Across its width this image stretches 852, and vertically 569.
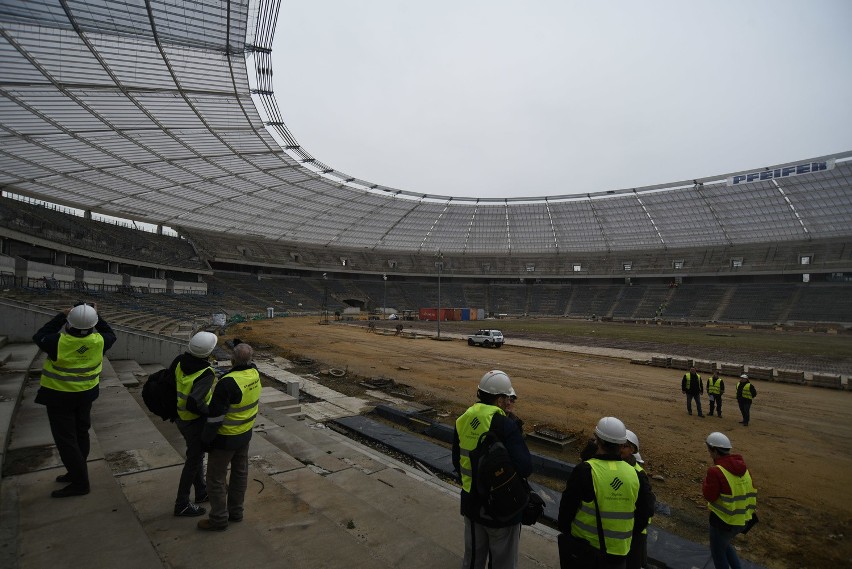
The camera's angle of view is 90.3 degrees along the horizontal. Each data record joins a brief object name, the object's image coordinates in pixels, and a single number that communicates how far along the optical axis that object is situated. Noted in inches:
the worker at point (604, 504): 115.6
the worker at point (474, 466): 120.4
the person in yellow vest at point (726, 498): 164.4
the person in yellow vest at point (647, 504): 122.1
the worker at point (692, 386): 488.3
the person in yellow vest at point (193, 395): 159.6
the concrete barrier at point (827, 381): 680.9
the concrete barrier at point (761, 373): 751.7
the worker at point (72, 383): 161.5
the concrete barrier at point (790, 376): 715.4
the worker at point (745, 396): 449.7
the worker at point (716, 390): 478.0
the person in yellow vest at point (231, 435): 151.6
